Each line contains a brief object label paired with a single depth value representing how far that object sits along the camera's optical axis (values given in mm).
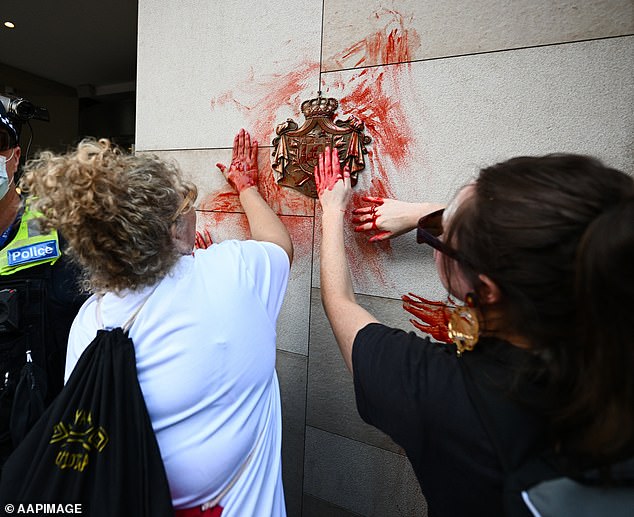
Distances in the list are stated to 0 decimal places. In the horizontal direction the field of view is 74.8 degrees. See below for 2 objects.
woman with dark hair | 714
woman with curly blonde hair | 1072
